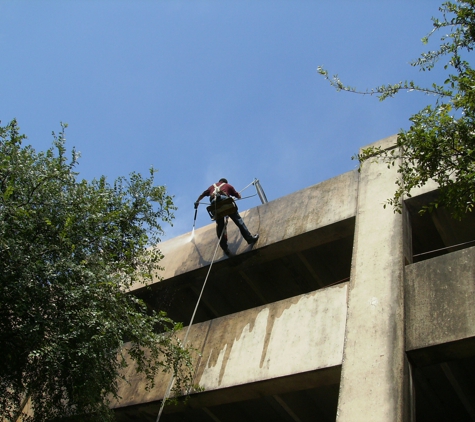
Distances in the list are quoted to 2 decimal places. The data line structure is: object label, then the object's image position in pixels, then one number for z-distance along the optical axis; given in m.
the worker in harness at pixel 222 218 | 9.55
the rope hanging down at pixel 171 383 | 7.56
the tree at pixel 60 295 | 6.48
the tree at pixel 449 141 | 5.61
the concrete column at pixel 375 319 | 5.85
